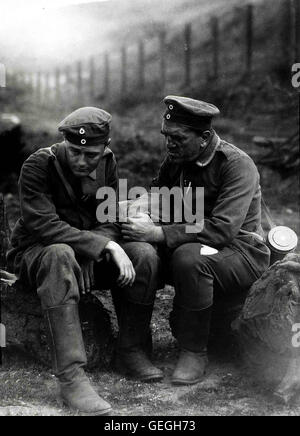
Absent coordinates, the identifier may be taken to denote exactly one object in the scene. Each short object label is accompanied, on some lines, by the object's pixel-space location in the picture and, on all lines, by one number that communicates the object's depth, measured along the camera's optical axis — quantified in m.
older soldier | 4.01
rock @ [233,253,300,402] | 3.75
